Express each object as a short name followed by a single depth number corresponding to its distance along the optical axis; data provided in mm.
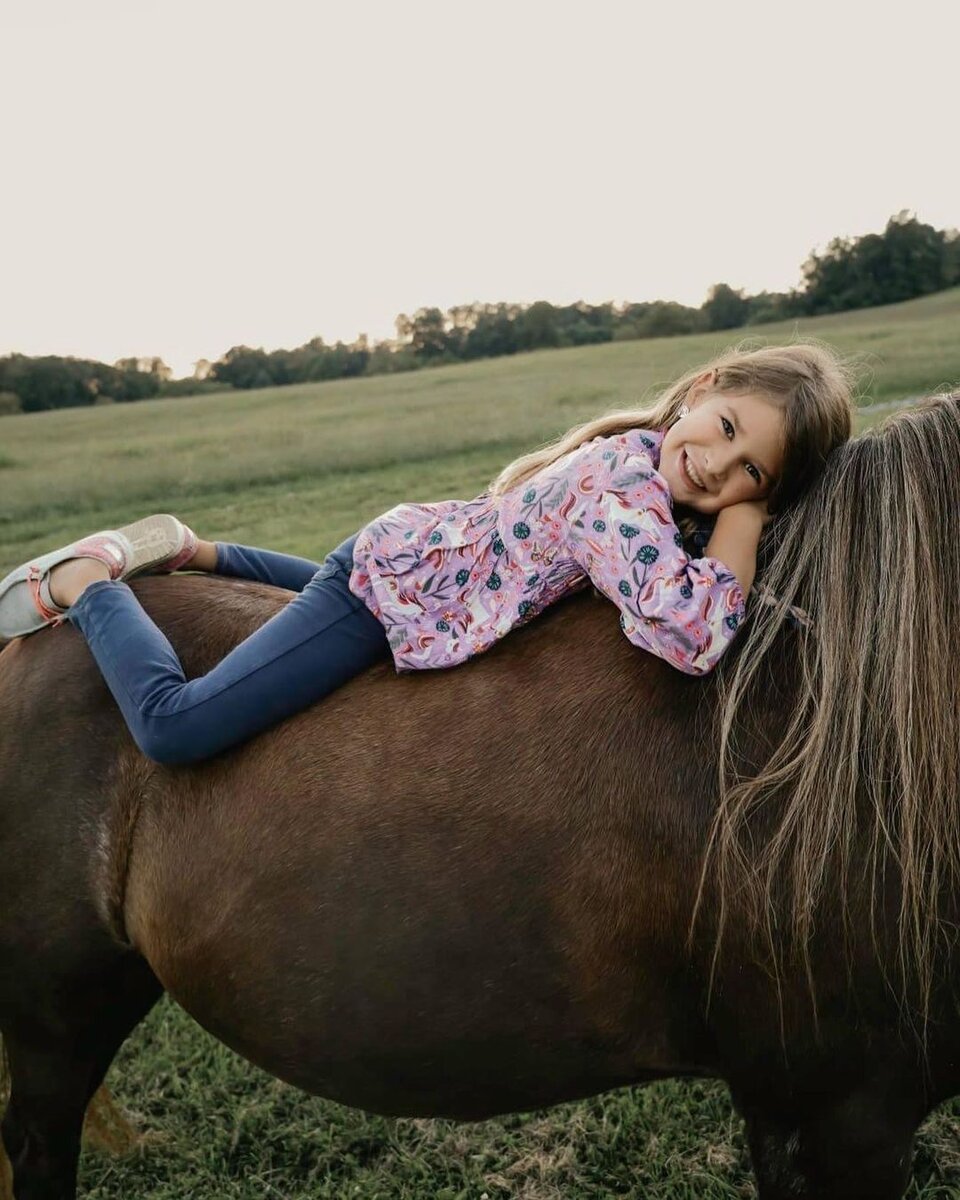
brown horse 1535
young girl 1679
